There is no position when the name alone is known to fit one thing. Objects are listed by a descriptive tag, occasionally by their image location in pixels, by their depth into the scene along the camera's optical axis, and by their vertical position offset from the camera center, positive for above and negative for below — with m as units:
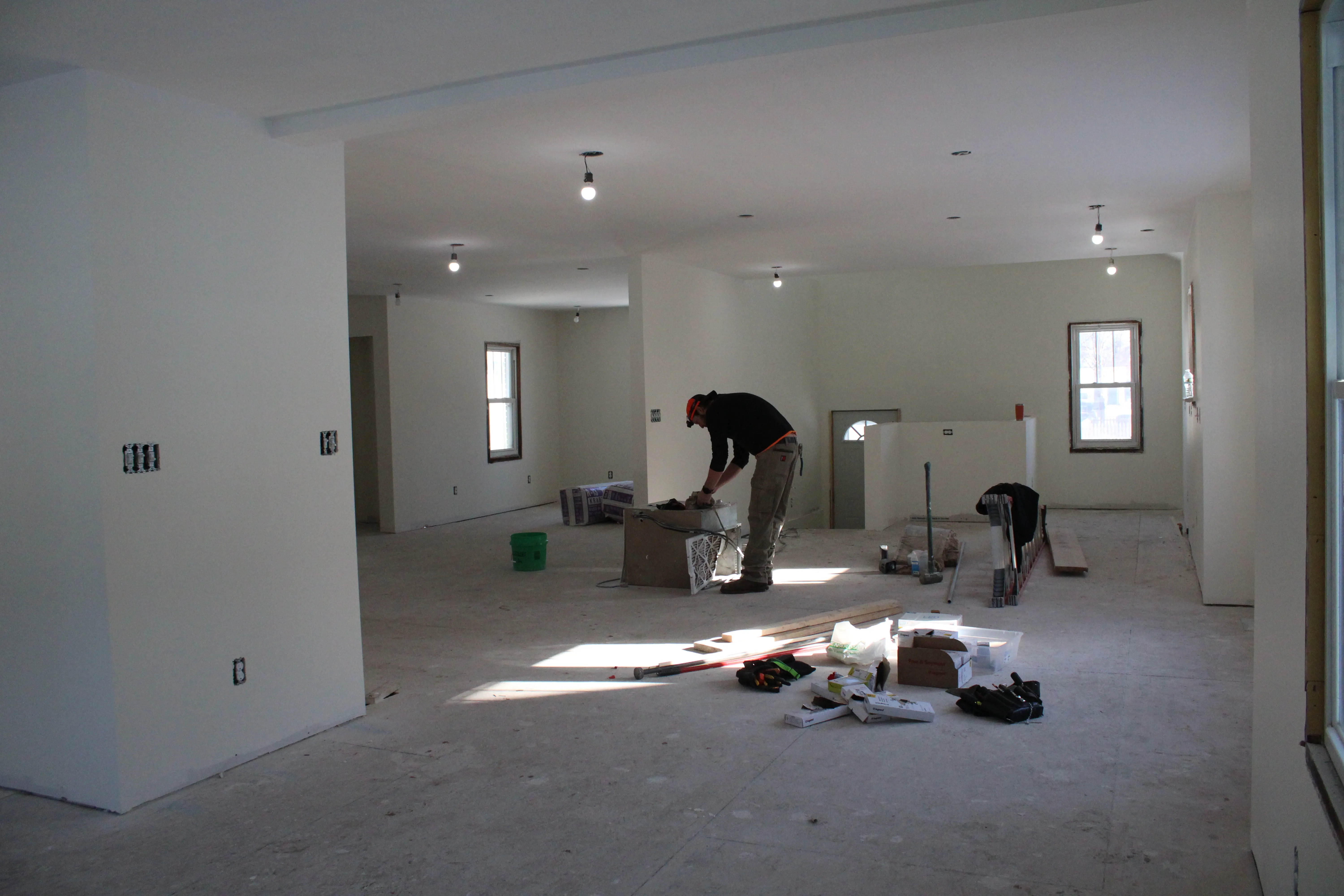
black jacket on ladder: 6.43 -0.68
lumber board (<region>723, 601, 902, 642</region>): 5.28 -1.16
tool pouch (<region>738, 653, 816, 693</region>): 4.50 -1.22
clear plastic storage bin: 4.73 -1.16
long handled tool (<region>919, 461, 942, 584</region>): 6.91 -1.17
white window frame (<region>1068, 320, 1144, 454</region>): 11.90 +0.14
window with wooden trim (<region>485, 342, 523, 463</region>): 12.79 +0.27
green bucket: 8.00 -1.07
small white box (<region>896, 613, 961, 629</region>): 5.22 -1.15
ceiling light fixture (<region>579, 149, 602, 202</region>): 5.03 +1.22
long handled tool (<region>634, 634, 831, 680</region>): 4.78 -1.24
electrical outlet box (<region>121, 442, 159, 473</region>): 3.39 -0.09
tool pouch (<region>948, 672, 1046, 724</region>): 3.96 -1.22
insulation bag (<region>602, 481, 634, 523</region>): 11.20 -0.93
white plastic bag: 4.86 -1.16
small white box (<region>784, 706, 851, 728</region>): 4.01 -1.26
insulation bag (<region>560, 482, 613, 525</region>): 11.17 -0.97
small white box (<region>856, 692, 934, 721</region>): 4.00 -1.23
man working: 6.77 -0.29
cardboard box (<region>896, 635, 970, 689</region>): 4.45 -1.17
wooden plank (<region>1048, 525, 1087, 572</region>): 7.17 -1.14
